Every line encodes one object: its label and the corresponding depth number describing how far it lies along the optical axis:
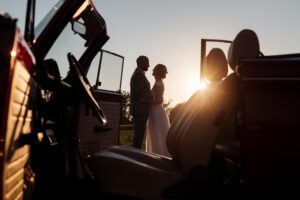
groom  3.96
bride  4.27
